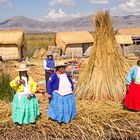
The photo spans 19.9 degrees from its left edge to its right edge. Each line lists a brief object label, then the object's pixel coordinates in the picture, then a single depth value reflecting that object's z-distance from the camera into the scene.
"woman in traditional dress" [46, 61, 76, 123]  5.98
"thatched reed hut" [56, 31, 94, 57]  25.86
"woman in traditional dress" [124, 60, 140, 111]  6.69
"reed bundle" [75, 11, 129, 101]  7.40
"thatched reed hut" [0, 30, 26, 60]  23.47
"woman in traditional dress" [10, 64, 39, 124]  5.95
